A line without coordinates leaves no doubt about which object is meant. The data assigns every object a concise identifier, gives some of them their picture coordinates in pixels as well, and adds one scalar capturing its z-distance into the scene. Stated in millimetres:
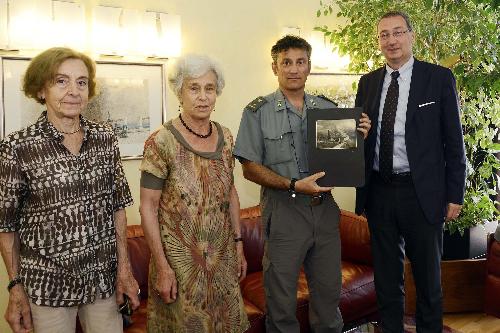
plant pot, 3146
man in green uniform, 2033
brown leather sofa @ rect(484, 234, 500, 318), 2848
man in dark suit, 2115
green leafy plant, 2793
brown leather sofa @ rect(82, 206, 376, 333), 2434
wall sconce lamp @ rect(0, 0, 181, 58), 2395
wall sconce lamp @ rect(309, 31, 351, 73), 3568
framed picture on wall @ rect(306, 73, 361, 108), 3613
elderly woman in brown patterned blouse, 1378
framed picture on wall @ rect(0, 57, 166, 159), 2490
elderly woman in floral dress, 1661
